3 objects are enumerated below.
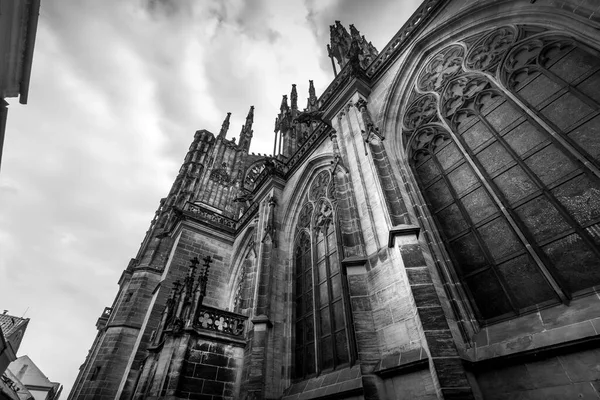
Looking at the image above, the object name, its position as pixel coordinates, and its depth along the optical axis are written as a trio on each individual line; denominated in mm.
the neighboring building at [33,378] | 32875
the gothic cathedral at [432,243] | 3285
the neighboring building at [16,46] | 2359
